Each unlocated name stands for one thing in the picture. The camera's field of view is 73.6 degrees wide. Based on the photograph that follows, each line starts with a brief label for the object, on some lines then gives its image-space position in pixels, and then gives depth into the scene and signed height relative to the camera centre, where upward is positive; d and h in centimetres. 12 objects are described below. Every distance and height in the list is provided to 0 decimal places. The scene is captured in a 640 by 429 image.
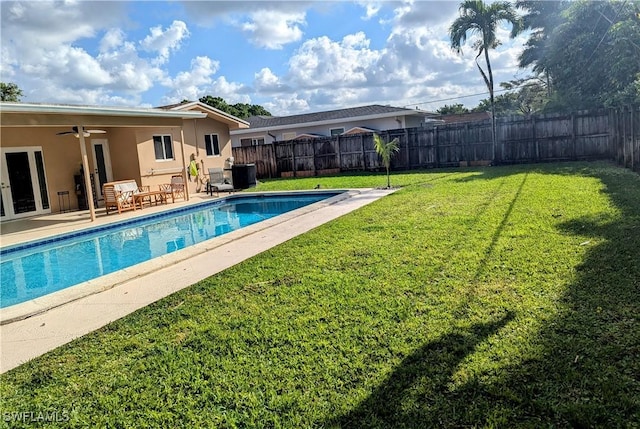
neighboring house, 2544 +278
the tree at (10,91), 3167 +775
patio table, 1358 -54
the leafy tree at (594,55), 1530 +363
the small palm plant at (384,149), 1461 +49
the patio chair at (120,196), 1302 -34
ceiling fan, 1218 +175
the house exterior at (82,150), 1094 +126
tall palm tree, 1722 +537
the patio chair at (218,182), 1753 -20
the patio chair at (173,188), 1477 -28
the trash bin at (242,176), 1770 -4
